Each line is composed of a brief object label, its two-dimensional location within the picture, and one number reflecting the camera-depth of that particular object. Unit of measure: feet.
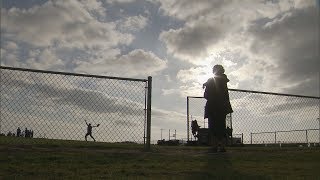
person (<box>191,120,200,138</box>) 58.19
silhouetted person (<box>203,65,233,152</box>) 29.78
